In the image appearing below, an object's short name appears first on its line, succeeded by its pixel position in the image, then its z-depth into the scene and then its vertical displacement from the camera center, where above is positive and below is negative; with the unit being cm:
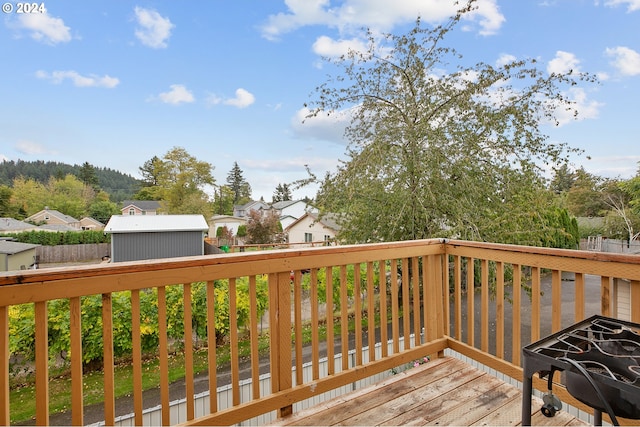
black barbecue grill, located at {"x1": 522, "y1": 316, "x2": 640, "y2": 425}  68 -38
